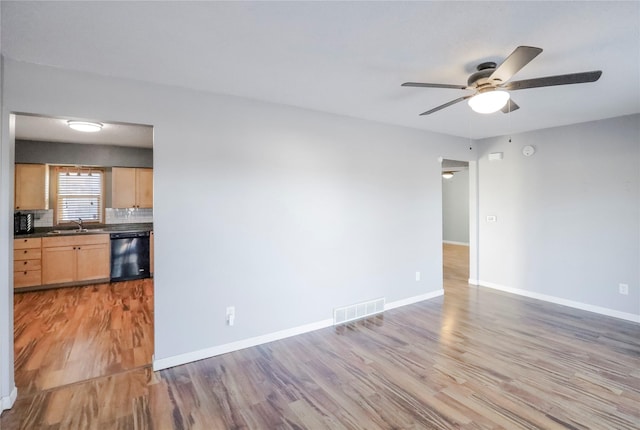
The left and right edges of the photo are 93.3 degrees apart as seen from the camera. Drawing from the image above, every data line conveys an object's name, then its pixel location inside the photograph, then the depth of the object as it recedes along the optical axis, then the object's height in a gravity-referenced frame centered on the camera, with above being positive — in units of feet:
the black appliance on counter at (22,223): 16.78 -0.41
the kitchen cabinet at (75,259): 16.34 -2.40
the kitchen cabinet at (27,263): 15.71 -2.47
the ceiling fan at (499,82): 6.06 +3.01
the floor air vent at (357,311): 11.98 -3.93
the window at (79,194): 18.62 +1.36
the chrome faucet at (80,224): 18.66 -0.52
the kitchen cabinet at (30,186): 16.88 +1.67
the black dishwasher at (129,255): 18.02 -2.42
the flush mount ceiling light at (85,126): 12.38 +3.77
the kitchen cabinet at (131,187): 19.03 +1.83
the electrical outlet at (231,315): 9.71 -3.20
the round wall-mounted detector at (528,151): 14.84 +3.24
